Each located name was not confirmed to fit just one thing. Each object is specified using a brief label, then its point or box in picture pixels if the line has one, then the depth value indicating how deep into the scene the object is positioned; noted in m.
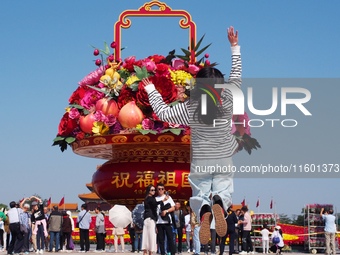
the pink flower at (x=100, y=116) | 16.34
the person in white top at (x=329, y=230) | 20.33
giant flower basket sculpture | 15.94
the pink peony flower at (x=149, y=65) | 16.45
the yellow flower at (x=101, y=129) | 16.31
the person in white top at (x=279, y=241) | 19.81
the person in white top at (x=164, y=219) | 13.23
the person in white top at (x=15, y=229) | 17.43
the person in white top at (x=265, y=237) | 22.08
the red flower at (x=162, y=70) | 16.23
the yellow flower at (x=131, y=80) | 16.34
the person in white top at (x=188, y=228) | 19.99
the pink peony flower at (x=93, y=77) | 17.06
